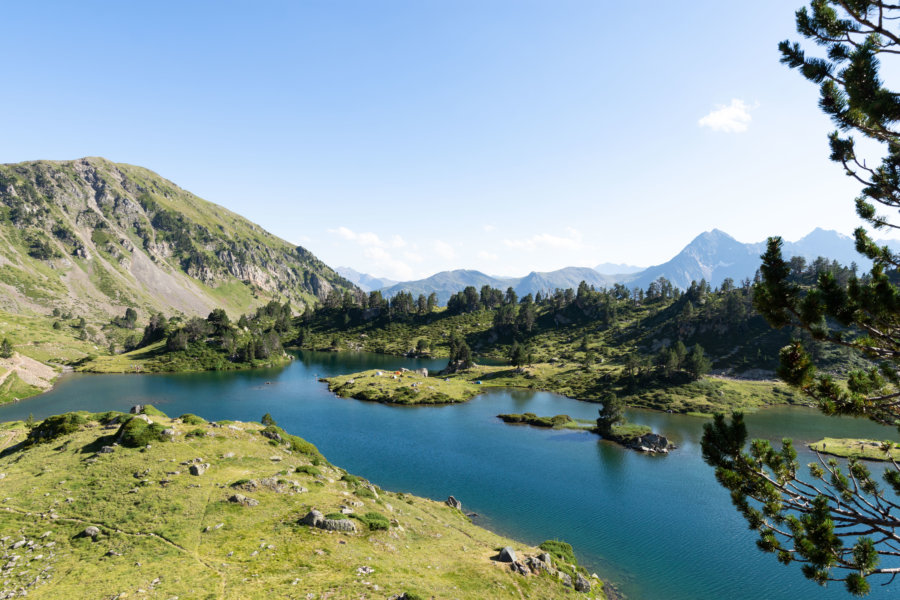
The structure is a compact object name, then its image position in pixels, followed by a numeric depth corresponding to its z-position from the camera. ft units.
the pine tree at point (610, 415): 323.57
